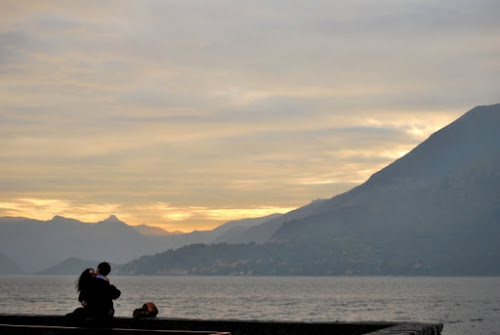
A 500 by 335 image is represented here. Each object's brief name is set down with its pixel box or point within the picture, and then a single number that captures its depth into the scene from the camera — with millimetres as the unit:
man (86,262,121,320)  13812
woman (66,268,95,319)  13883
